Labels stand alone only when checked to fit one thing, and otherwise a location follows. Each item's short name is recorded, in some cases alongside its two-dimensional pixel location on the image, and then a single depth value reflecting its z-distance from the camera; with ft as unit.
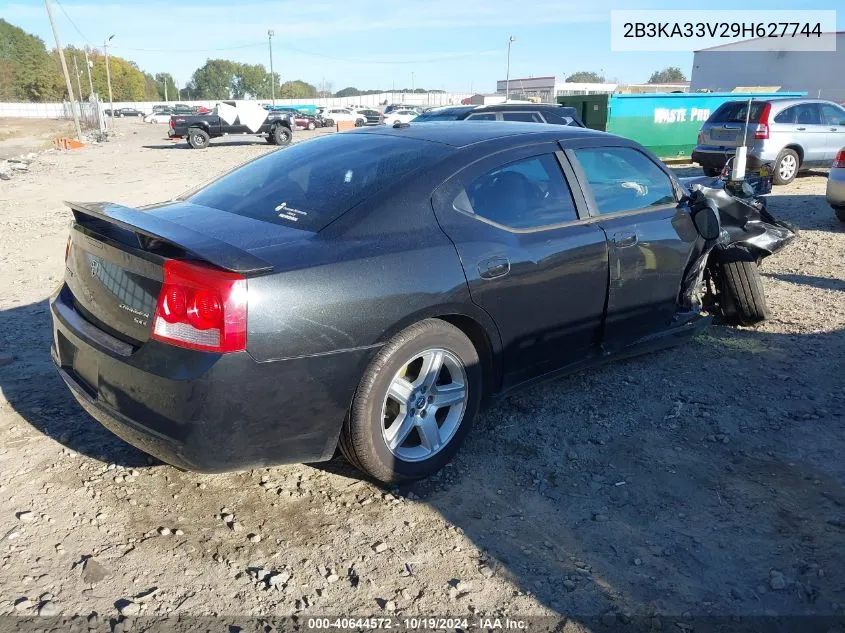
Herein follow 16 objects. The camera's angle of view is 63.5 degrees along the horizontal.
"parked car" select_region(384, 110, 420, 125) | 117.21
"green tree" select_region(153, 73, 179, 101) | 462.19
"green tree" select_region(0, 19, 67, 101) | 298.97
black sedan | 8.28
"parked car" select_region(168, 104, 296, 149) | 90.27
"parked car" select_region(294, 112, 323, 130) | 148.77
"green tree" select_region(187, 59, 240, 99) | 436.76
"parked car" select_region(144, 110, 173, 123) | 186.29
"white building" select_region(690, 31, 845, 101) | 128.47
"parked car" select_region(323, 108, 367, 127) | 155.13
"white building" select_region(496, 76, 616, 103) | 181.92
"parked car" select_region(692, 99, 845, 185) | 41.81
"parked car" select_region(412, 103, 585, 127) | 36.09
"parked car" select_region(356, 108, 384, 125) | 143.71
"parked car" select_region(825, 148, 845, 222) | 28.30
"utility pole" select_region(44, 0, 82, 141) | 110.52
